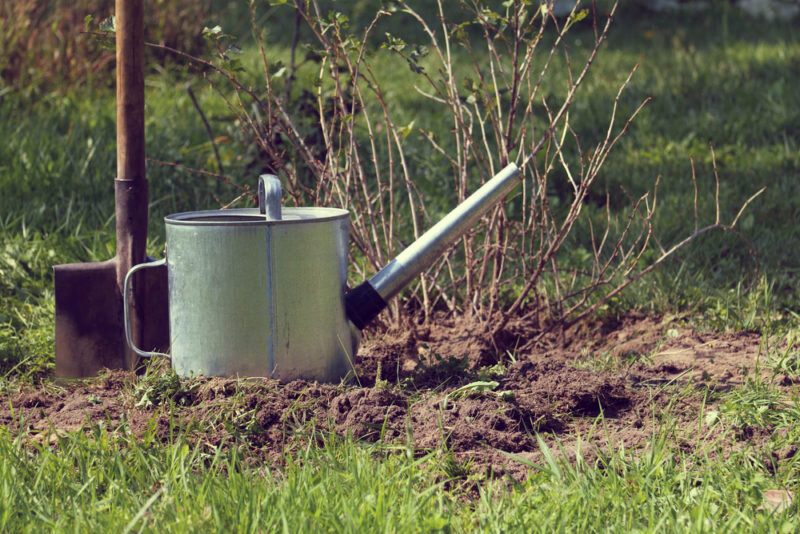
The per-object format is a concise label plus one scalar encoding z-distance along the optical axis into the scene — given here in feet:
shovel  21.57
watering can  21.07
